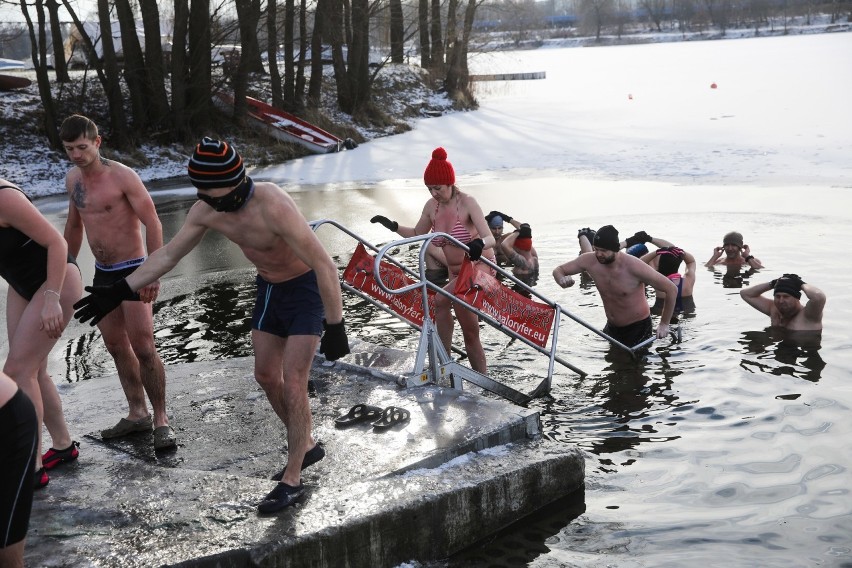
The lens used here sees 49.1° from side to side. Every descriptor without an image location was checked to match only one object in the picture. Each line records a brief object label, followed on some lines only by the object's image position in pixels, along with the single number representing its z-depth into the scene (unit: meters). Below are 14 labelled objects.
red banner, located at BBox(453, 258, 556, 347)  6.52
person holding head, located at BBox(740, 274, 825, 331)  8.54
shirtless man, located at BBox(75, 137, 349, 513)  4.30
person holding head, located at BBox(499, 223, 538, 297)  11.17
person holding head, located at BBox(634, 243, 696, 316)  9.82
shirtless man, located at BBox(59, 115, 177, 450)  5.26
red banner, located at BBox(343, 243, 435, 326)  7.19
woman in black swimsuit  4.36
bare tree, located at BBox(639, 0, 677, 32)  120.69
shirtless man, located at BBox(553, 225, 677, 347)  7.96
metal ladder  5.97
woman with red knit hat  7.00
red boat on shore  24.00
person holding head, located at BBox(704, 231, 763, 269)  10.94
